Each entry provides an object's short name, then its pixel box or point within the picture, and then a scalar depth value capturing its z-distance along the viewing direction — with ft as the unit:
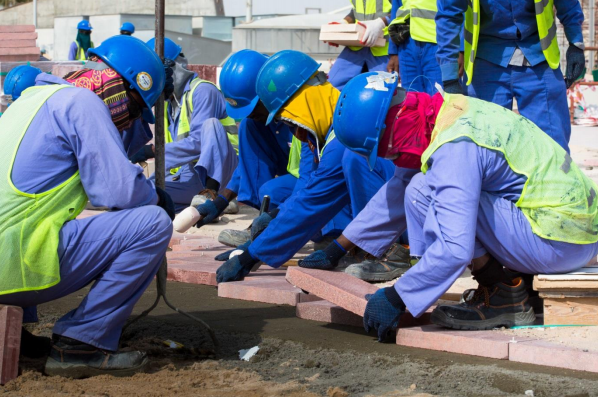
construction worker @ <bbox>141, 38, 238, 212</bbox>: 24.32
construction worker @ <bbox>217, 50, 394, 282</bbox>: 15.72
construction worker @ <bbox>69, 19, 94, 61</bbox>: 55.11
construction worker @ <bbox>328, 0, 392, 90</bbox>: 21.90
